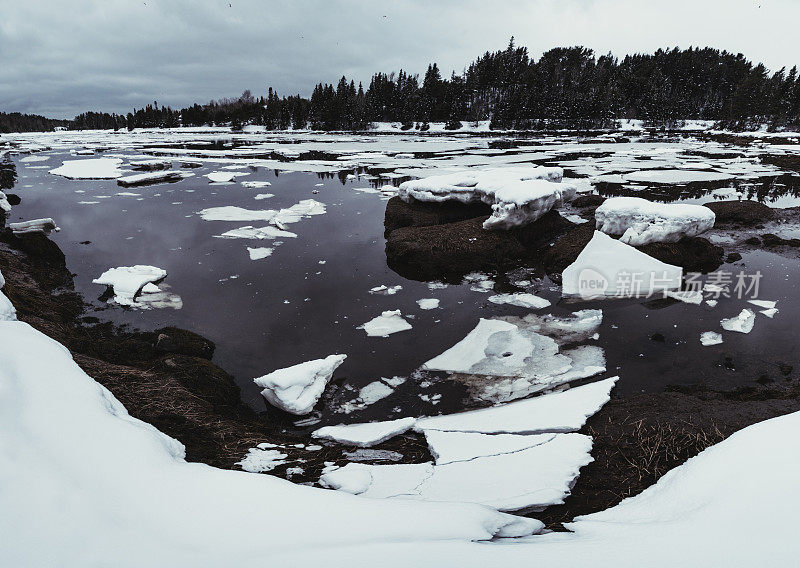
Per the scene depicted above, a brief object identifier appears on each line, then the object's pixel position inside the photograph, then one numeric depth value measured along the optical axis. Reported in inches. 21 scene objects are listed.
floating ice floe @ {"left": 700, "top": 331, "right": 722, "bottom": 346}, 256.8
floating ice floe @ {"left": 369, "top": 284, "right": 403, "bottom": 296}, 340.8
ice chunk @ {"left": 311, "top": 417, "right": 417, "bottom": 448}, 170.6
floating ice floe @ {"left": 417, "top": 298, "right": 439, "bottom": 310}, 313.1
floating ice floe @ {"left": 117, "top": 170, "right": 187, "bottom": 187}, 786.8
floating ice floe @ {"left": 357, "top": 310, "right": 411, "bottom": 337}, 278.8
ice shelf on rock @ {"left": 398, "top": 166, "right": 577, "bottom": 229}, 418.6
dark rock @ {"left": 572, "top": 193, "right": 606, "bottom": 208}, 594.0
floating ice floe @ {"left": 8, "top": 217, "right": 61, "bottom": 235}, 461.1
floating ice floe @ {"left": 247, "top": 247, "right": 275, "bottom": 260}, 415.5
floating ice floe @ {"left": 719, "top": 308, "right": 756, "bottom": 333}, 269.9
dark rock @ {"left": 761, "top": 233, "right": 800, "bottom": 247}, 429.1
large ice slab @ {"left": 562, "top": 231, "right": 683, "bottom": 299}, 324.5
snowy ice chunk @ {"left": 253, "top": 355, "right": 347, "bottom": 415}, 204.1
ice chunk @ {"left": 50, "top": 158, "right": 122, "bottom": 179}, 887.7
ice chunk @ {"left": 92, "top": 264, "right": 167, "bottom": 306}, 324.5
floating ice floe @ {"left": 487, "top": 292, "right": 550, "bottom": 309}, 311.0
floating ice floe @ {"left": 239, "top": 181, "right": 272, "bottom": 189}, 771.3
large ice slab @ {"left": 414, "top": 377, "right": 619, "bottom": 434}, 169.0
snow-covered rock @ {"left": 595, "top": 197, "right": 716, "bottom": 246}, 375.2
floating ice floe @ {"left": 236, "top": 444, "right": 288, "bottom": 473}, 135.0
